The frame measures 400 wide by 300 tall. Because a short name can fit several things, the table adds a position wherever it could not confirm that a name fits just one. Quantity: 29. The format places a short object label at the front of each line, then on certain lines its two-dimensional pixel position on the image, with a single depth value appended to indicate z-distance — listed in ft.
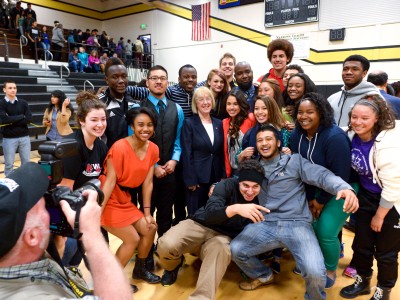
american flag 42.73
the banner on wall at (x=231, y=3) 38.64
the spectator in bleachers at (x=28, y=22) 37.12
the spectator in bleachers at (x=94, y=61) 42.09
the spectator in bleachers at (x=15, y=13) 38.81
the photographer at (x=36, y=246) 2.80
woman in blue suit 9.31
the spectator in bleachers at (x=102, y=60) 43.29
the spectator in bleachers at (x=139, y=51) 47.78
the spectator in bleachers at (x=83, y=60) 40.45
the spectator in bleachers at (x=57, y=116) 16.29
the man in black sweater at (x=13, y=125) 15.67
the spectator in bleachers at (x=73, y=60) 39.52
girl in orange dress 7.66
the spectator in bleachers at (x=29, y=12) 39.55
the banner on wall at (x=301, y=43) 34.53
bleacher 27.52
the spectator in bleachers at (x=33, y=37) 36.54
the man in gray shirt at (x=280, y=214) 7.19
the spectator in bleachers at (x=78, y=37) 44.37
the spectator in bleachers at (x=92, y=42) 43.66
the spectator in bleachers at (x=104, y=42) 47.26
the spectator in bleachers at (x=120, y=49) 46.93
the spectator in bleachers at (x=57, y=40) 41.01
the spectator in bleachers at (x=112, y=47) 47.03
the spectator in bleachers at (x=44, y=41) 37.96
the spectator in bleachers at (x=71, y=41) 42.24
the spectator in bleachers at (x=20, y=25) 36.45
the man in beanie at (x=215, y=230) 7.23
